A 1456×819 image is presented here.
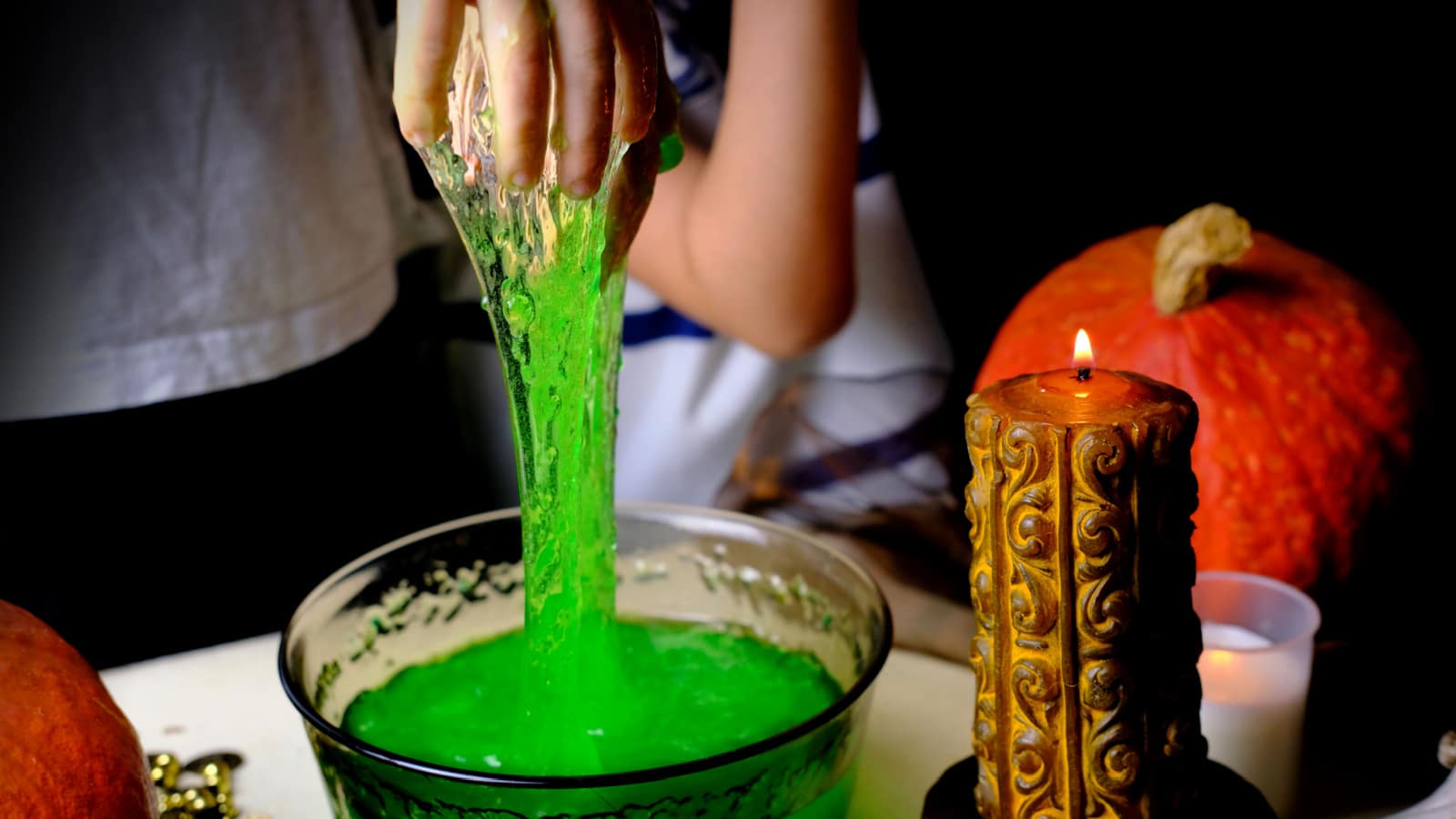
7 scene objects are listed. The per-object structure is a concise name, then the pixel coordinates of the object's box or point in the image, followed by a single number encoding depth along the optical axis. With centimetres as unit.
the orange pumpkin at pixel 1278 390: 75
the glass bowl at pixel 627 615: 48
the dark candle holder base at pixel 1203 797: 48
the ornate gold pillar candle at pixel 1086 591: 42
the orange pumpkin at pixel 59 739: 47
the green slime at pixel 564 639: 50
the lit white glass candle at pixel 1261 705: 58
